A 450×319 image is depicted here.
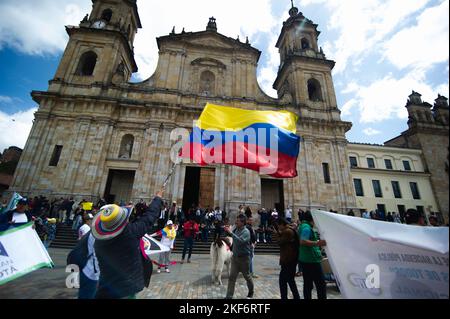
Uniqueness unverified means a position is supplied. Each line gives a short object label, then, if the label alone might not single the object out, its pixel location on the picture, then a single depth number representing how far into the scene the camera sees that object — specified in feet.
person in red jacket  26.85
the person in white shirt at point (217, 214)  43.39
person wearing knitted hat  7.80
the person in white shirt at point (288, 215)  48.32
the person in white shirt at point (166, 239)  23.16
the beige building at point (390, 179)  80.28
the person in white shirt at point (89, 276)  11.08
